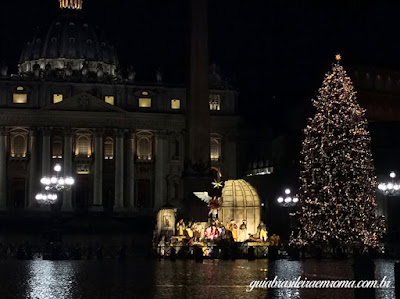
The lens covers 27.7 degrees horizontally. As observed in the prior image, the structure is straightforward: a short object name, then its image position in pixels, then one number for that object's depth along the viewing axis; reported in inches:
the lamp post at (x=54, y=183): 1755.5
